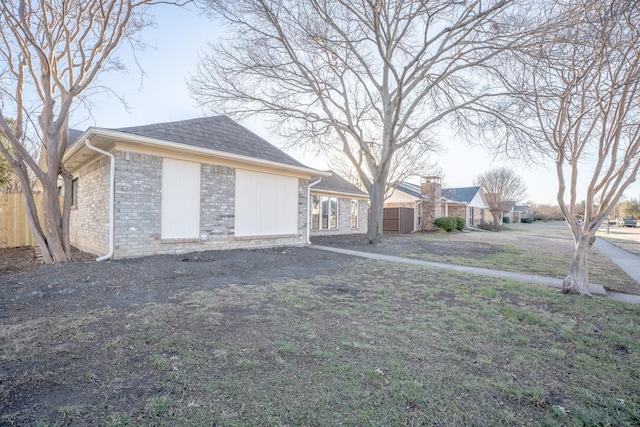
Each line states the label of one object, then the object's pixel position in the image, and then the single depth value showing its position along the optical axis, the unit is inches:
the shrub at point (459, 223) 995.0
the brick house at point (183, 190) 301.4
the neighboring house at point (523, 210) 2317.9
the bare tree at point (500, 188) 1219.9
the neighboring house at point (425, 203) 1008.9
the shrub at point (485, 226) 1195.9
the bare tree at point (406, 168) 904.0
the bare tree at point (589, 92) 202.7
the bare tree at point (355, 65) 371.9
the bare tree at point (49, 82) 280.4
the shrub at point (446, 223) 952.3
